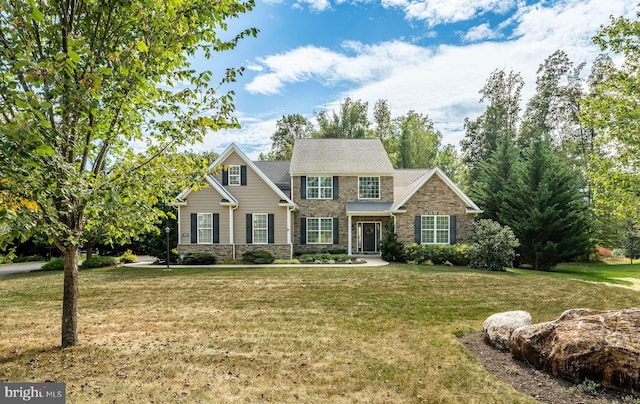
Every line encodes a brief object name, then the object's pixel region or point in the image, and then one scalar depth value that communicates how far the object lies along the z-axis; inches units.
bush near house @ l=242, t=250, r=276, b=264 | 701.3
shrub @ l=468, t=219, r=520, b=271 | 632.4
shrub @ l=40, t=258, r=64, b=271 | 641.6
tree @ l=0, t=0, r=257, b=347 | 135.6
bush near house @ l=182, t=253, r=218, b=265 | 698.8
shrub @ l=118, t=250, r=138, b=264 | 754.8
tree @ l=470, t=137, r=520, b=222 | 919.0
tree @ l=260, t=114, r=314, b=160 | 1786.4
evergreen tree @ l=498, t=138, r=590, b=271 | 746.8
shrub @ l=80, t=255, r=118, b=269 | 656.1
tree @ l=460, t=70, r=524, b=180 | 1385.3
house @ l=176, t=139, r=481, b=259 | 740.6
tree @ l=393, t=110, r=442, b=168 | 1348.4
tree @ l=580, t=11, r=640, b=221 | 414.6
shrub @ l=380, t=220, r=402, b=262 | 725.9
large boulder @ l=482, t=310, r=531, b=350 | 221.0
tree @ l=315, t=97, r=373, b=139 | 1526.8
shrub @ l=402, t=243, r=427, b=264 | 692.7
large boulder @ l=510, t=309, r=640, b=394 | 159.9
